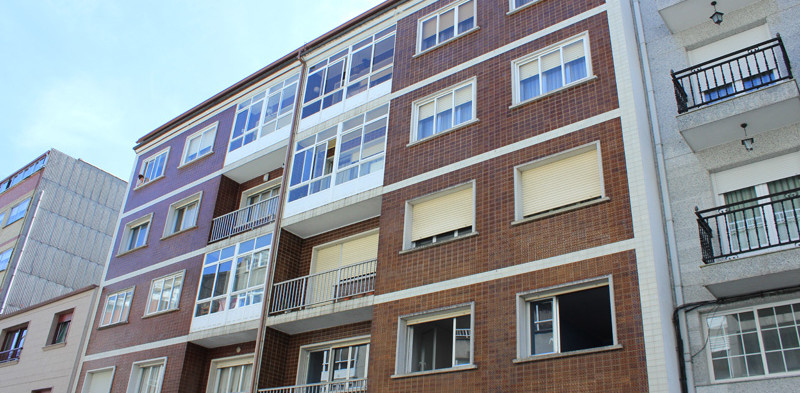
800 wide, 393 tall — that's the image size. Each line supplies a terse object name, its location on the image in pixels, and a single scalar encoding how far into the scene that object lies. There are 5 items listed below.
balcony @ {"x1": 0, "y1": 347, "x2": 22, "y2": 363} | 26.55
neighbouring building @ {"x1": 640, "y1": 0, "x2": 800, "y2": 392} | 10.60
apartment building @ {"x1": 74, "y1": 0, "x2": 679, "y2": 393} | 12.15
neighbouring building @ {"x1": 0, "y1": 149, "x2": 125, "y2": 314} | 35.03
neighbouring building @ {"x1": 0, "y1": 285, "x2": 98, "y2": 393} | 22.83
